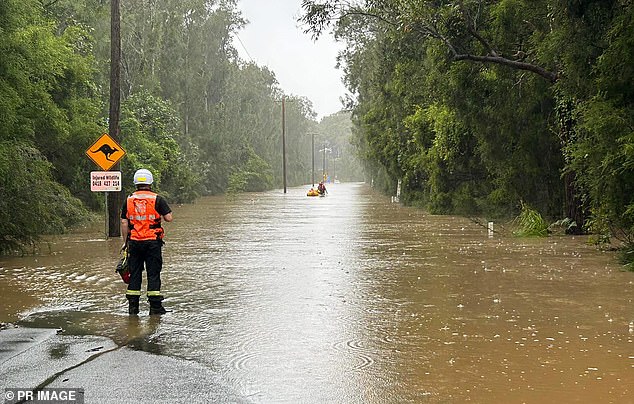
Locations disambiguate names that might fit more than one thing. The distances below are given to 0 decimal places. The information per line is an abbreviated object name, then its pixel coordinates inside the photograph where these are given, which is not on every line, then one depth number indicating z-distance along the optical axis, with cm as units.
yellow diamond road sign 2259
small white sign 2272
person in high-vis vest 1070
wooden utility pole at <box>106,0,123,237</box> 2388
